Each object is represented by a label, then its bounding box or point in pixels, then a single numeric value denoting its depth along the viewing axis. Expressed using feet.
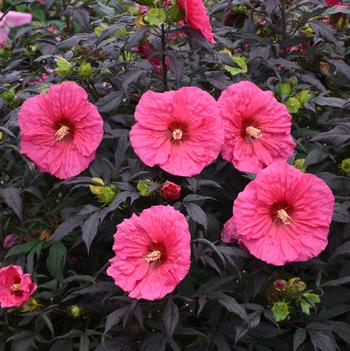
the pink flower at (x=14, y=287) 5.38
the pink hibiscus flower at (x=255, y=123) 5.56
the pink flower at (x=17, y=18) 13.62
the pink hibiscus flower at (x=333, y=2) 7.32
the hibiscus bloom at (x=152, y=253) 4.77
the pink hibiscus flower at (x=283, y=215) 5.04
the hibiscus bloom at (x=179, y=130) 5.35
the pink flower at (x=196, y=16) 5.45
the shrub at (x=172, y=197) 5.12
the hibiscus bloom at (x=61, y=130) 5.63
